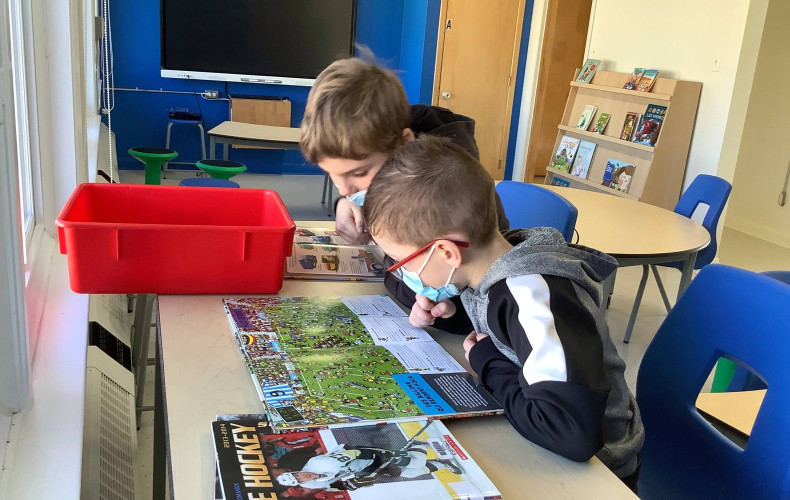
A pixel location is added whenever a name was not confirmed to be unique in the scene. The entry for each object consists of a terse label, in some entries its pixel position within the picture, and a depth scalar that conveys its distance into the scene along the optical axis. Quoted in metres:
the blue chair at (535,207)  2.02
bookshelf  4.54
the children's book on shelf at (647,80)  4.73
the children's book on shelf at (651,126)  4.58
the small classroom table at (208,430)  0.78
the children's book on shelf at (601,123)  5.12
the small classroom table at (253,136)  4.67
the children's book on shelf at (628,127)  4.82
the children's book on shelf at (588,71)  5.37
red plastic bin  1.17
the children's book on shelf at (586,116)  5.25
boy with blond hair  1.32
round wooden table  2.37
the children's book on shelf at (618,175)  4.78
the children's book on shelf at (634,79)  4.87
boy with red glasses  0.86
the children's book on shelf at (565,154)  5.36
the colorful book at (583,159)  5.19
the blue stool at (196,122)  5.90
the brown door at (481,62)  6.12
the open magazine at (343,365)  0.89
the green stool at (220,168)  4.13
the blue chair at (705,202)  3.13
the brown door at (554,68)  6.47
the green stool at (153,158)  4.33
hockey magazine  0.73
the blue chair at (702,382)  1.13
